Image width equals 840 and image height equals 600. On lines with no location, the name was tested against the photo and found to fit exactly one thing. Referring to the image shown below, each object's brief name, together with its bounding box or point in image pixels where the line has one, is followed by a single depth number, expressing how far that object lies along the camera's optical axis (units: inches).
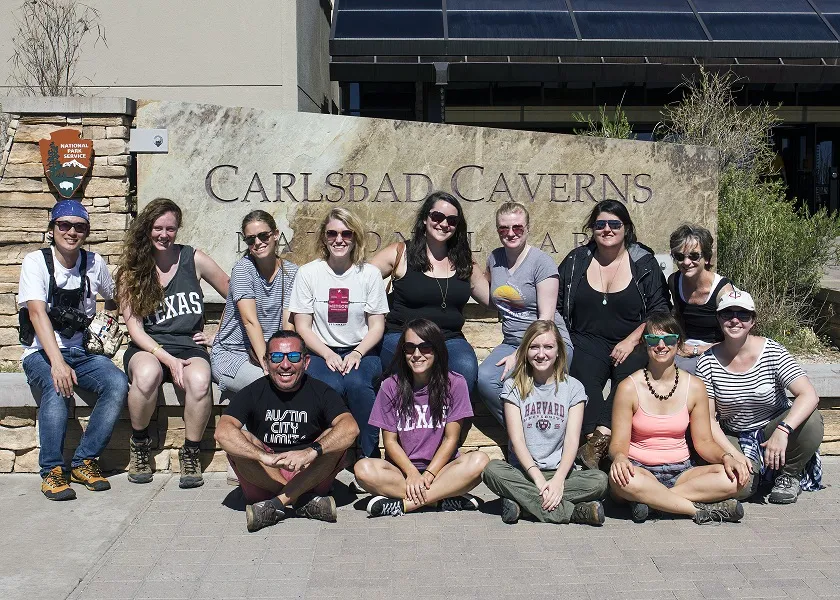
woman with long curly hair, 201.3
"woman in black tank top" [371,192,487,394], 209.9
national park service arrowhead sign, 261.9
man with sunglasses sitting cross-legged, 174.4
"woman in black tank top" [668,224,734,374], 205.2
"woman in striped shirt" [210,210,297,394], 205.5
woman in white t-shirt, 205.2
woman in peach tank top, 175.9
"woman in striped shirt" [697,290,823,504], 186.1
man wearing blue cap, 196.4
